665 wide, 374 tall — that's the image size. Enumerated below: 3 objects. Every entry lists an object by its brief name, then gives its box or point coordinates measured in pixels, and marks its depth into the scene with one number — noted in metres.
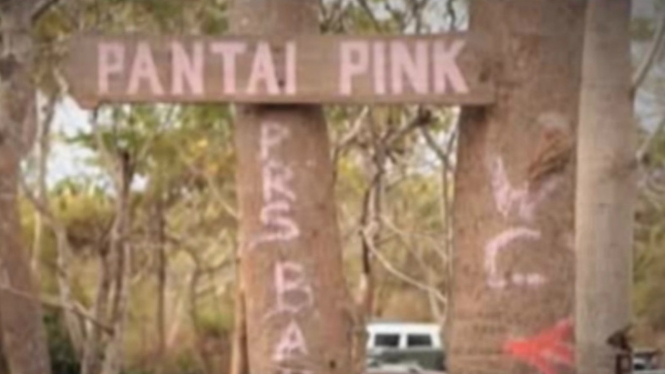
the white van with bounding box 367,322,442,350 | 28.28
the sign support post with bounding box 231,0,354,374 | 5.14
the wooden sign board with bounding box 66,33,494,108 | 5.10
